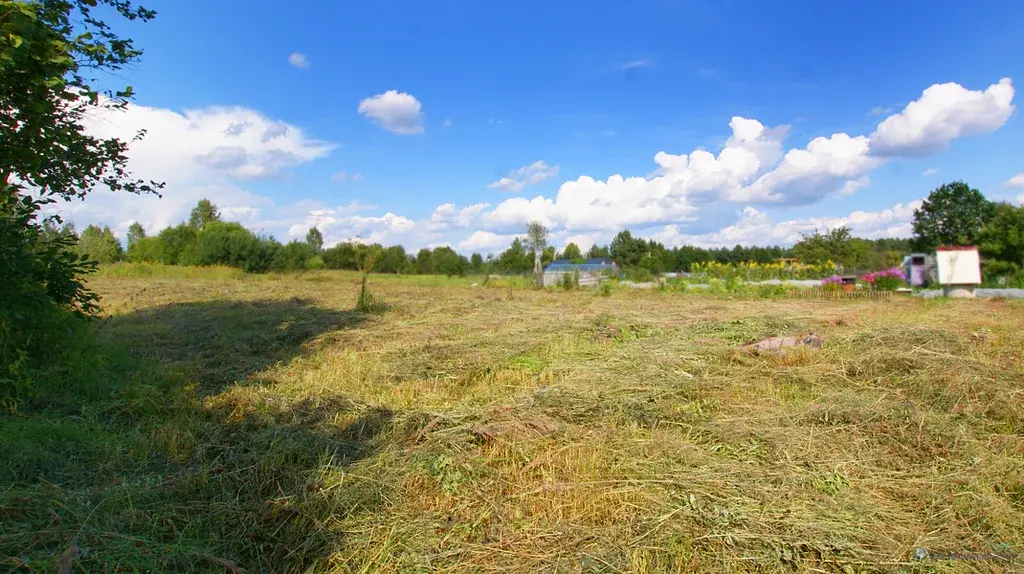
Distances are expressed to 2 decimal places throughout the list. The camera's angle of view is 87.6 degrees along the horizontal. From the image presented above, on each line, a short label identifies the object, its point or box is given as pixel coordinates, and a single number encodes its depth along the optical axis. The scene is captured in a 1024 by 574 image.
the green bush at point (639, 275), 26.18
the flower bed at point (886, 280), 18.58
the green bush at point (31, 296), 4.75
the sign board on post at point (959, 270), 17.78
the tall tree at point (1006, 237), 25.19
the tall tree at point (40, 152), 4.52
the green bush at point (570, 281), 23.70
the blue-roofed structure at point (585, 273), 25.89
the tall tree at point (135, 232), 59.06
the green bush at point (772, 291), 19.41
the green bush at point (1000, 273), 21.30
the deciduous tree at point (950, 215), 40.31
